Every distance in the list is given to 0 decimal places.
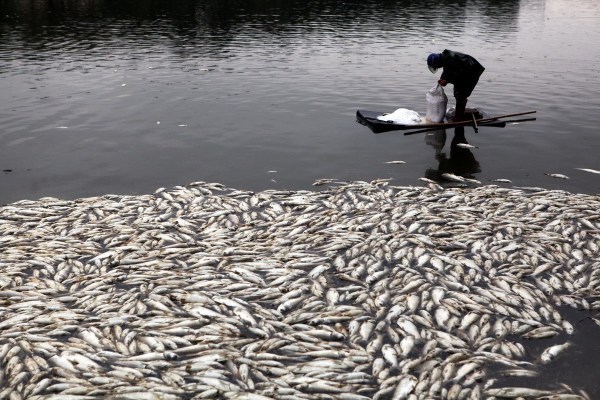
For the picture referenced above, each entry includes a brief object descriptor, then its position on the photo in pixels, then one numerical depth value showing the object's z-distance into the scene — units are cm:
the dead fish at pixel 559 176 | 1371
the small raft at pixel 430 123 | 1608
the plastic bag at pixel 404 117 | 1662
